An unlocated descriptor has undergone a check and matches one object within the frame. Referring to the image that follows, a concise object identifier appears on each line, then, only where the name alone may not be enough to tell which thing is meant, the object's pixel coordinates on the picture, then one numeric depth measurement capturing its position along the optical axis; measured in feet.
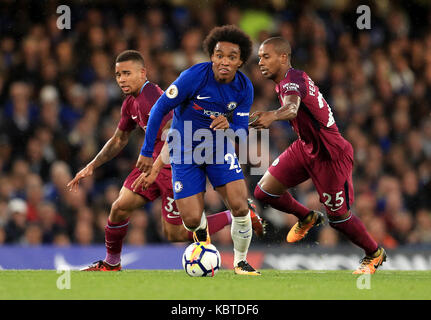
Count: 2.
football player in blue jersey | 42.73
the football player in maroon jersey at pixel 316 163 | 47.70
